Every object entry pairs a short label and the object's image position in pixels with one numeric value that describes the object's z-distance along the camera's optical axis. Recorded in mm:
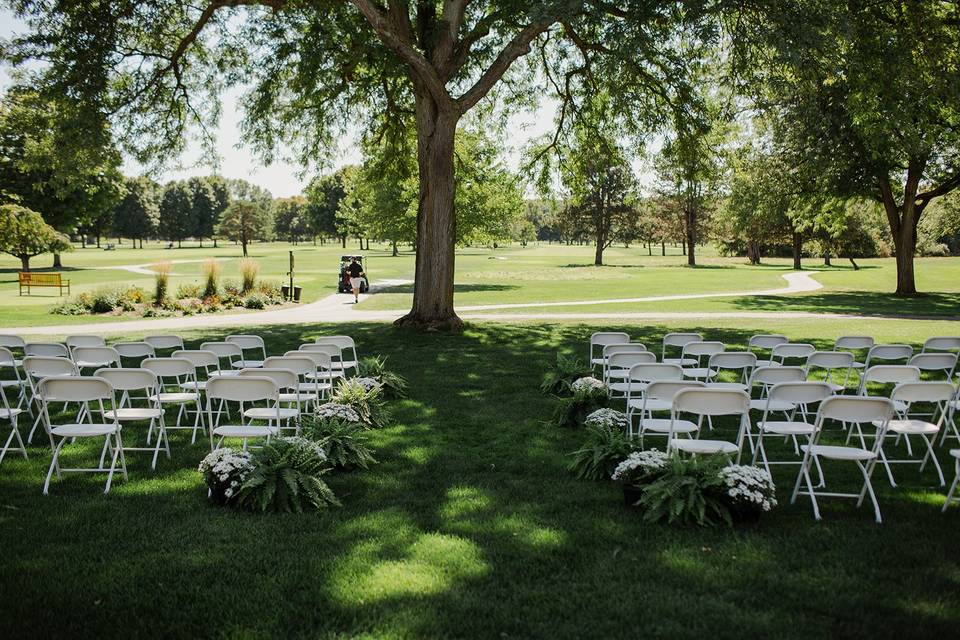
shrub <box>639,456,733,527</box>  5066
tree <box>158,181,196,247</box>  107875
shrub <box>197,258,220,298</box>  27258
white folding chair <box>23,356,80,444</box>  7328
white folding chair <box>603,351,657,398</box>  8406
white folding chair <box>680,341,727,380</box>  9031
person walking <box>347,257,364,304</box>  31944
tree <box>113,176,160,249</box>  97812
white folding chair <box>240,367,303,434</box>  6562
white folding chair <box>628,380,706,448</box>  6098
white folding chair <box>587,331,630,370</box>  10648
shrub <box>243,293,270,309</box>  25906
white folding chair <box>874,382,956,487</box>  5832
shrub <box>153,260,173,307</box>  25391
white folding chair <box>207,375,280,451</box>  5961
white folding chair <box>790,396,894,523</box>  5258
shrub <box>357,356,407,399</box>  10109
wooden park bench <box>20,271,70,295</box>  32562
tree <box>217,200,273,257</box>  90688
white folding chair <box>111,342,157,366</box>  8750
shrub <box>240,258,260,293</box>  28062
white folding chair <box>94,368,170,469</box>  6324
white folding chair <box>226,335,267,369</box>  9727
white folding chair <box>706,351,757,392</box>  8234
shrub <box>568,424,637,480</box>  6273
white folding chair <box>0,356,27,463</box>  6451
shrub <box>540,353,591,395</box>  10391
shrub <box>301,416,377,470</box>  6551
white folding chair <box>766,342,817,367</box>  9031
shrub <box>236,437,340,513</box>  5410
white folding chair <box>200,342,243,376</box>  8852
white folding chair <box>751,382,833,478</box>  5809
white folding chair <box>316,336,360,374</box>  10047
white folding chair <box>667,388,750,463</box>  5418
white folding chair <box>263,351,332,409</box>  7613
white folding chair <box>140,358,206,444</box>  7355
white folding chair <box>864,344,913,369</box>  8891
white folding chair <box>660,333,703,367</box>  10508
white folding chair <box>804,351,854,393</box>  8125
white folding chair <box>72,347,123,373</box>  8500
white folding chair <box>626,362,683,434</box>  7035
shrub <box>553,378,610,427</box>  8547
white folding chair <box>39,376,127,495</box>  5754
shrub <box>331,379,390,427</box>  8180
